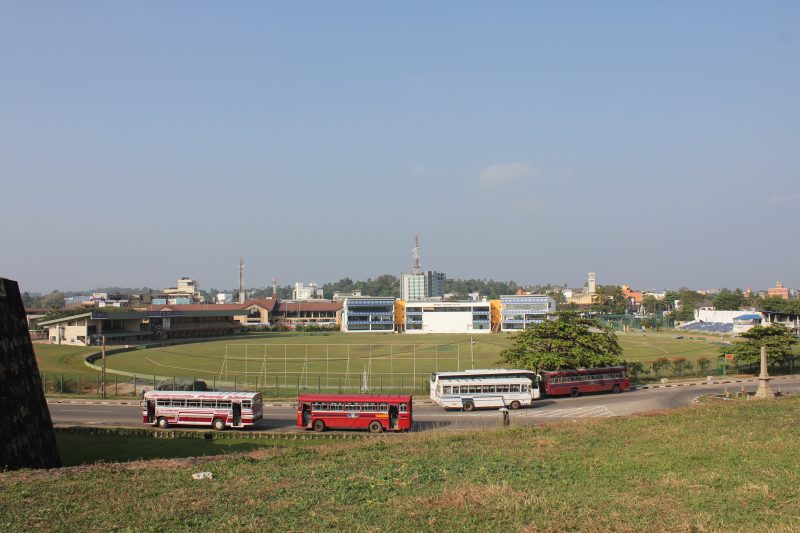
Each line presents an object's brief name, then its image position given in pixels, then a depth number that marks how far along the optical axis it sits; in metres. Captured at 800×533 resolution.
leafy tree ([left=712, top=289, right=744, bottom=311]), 187.25
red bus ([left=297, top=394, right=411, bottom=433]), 36.78
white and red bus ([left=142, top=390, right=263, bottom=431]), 38.09
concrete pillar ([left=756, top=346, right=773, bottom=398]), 41.06
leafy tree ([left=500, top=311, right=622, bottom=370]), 51.09
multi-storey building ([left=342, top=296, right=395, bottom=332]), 157.88
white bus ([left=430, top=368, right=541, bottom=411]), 44.62
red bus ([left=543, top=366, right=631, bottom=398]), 49.44
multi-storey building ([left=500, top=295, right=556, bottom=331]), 151.88
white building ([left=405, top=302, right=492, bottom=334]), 152.38
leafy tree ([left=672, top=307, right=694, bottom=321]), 171.88
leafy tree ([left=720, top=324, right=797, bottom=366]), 57.69
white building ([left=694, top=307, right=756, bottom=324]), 141.38
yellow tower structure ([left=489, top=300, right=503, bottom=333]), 156.06
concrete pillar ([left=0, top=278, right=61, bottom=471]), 24.64
